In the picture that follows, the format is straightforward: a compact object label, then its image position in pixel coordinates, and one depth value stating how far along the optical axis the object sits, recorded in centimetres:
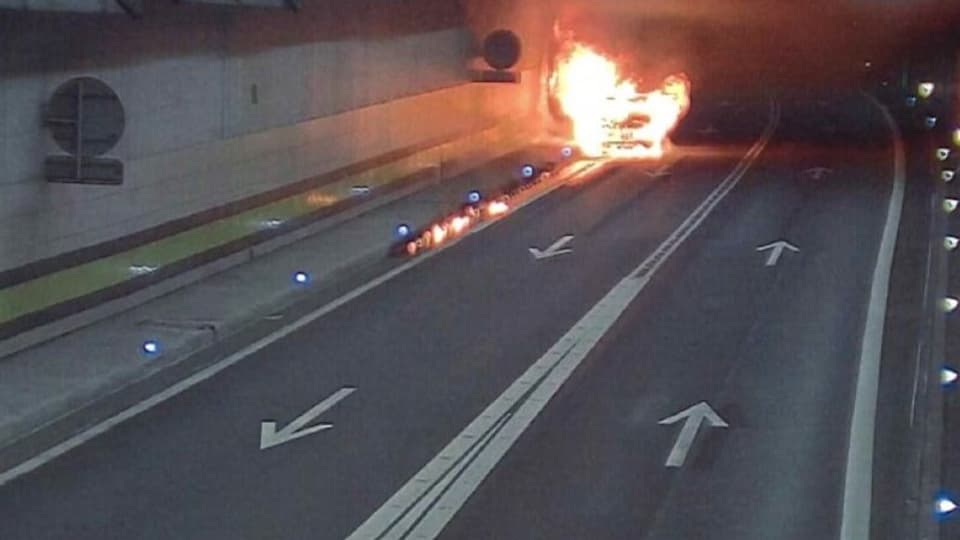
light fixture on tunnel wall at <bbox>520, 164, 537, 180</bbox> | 4016
